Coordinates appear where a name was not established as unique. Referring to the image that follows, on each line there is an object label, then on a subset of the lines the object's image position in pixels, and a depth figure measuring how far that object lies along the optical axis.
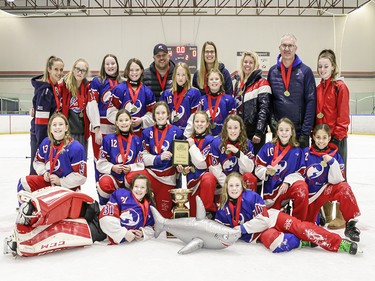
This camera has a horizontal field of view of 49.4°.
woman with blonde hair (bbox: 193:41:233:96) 3.44
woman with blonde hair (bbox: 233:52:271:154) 3.24
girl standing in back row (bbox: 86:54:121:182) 3.45
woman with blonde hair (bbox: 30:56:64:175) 3.42
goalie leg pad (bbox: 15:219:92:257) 2.31
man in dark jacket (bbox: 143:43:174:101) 3.69
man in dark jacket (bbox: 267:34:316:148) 3.11
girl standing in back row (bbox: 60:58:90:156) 3.50
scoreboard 15.34
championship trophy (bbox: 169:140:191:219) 2.78
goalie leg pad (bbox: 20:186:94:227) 2.35
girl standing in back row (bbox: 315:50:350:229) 3.06
